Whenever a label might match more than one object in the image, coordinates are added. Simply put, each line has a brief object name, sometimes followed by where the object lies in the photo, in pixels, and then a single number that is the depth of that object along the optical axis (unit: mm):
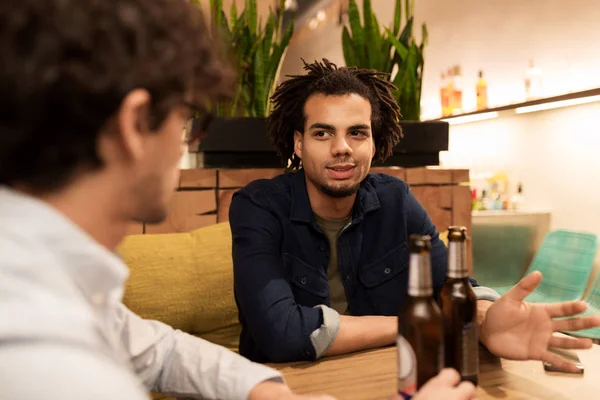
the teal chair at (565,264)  2811
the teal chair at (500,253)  3445
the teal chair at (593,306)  2420
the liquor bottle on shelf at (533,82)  3404
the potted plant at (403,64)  2316
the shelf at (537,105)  2969
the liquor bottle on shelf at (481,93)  3764
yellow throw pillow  1659
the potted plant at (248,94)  2137
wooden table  885
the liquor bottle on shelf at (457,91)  4020
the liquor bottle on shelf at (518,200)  3719
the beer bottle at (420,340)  756
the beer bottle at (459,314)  834
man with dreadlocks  1177
